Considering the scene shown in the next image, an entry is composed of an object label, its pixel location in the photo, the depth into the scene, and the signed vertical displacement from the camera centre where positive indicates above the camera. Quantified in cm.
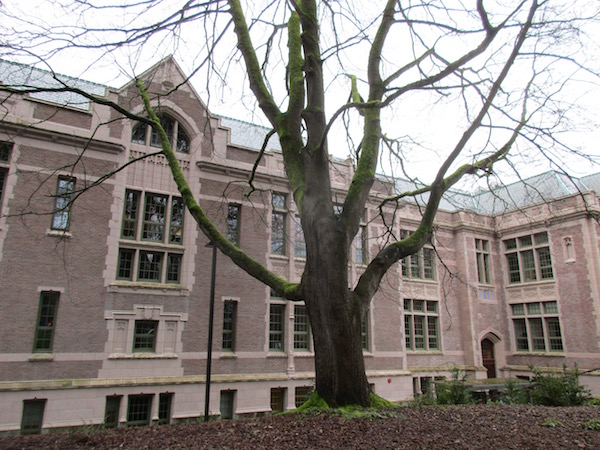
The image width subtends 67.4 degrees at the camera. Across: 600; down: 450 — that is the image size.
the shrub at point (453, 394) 1190 -150
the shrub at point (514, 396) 1184 -155
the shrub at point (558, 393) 1132 -138
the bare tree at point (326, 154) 675 +310
